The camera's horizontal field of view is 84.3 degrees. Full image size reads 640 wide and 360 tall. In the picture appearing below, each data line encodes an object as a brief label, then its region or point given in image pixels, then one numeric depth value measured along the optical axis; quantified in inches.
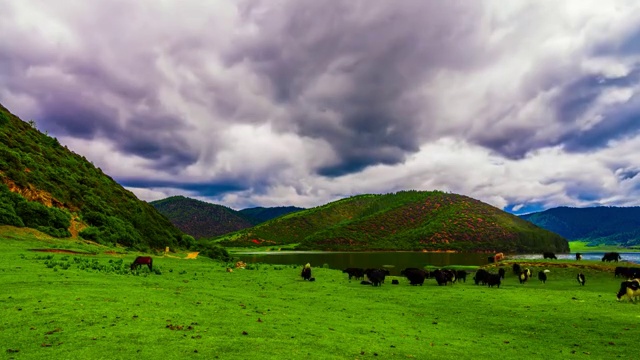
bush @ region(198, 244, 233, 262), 3201.3
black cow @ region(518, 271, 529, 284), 1638.8
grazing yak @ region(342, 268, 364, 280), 1617.9
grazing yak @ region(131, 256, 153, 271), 1305.6
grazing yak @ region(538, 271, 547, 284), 1630.3
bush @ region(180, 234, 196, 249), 3442.4
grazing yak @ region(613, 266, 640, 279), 1595.5
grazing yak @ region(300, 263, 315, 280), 1493.6
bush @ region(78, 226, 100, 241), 2207.2
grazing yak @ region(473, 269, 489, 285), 1489.9
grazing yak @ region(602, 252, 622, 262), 2532.0
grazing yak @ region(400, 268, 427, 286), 1416.1
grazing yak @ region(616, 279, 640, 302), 973.8
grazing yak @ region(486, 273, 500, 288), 1440.7
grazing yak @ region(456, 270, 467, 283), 1647.6
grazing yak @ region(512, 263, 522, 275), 1909.4
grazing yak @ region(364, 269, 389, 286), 1377.1
